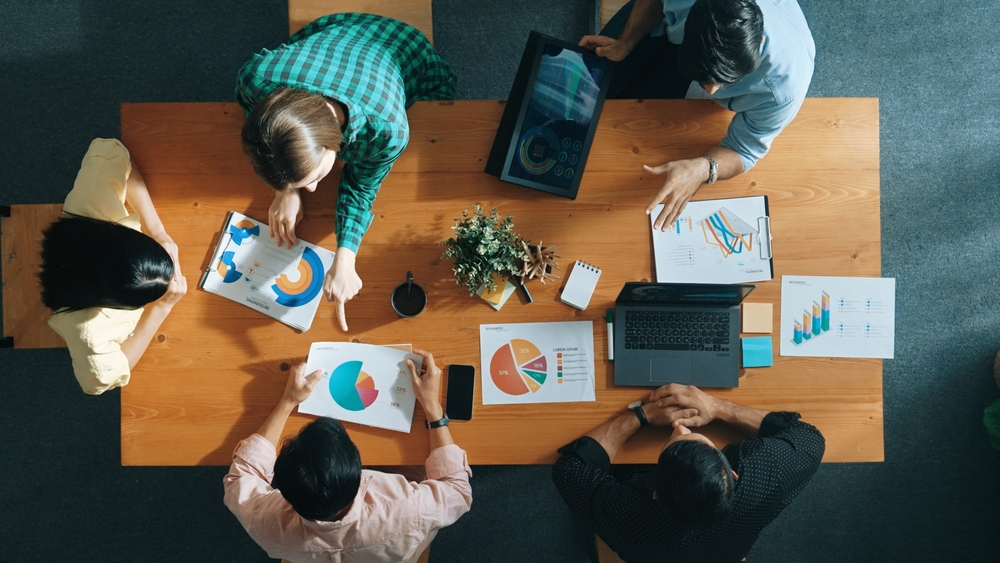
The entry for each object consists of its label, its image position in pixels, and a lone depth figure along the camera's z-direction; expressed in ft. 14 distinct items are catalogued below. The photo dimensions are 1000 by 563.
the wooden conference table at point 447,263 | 4.95
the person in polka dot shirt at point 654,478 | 4.75
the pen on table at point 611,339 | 4.93
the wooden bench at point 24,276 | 5.41
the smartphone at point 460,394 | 4.90
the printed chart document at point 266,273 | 4.94
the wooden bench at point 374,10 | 5.57
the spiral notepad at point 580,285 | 4.94
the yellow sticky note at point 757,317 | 4.94
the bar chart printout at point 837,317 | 4.95
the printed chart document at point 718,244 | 4.94
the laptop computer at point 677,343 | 4.94
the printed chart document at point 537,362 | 4.93
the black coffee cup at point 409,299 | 4.96
